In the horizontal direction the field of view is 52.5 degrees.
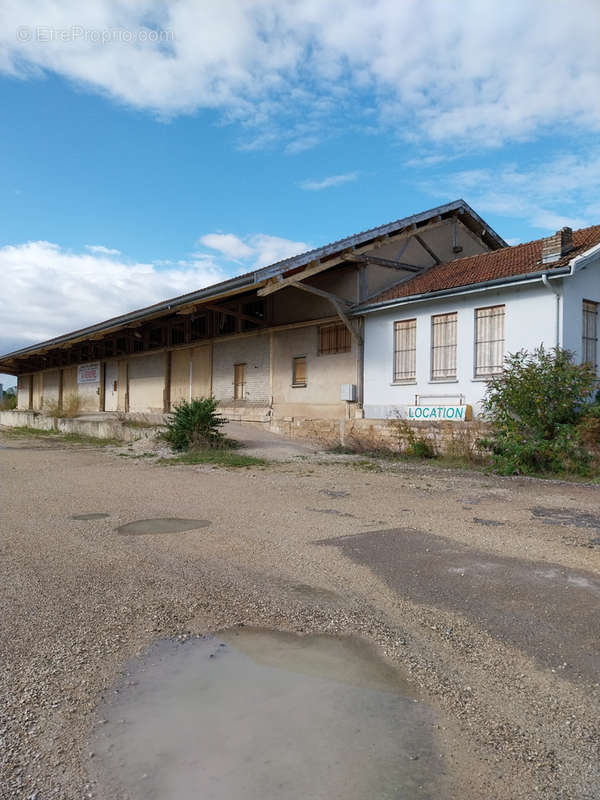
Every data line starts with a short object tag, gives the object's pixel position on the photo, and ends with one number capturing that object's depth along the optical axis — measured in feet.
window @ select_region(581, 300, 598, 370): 44.32
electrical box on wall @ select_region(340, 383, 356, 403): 55.26
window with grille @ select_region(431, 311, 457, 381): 48.16
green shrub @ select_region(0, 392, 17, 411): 136.66
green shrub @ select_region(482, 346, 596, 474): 35.32
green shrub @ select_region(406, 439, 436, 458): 45.75
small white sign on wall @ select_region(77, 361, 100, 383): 105.91
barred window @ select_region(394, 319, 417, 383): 51.57
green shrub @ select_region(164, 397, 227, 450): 48.55
